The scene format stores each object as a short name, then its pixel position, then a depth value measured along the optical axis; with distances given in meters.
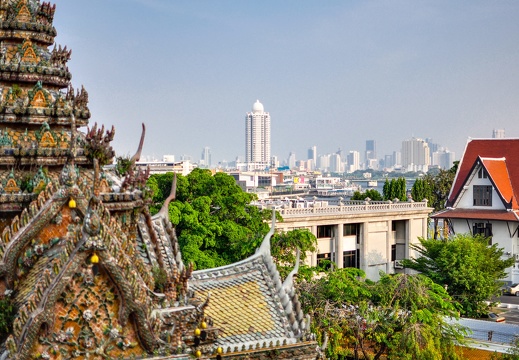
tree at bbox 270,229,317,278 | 33.53
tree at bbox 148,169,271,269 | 34.22
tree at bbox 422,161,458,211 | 71.50
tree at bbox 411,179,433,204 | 68.12
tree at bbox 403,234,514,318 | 39.12
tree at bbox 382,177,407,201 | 66.19
